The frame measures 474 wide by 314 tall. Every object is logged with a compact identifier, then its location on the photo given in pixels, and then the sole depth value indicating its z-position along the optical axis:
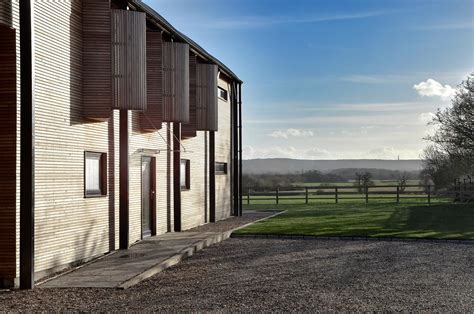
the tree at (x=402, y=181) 44.39
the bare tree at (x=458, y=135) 29.81
